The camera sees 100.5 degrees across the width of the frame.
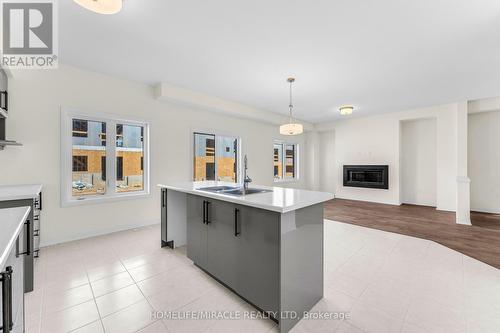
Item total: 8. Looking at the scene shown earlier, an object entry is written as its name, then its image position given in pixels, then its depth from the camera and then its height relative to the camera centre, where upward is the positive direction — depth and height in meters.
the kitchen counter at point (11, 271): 0.81 -0.49
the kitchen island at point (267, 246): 1.57 -0.70
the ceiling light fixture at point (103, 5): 1.53 +1.22
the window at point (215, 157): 5.10 +0.24
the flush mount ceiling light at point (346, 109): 5.39 +1.48
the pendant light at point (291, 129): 3.67 +0.67
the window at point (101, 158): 3.37 +0.16
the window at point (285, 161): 7.52 +0.20
